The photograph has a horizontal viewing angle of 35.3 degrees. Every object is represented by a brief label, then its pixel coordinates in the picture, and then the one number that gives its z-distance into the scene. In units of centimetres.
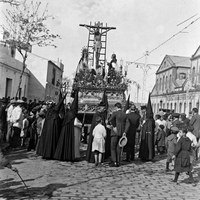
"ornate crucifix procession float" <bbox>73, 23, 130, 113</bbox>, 1281
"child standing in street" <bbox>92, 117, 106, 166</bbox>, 826
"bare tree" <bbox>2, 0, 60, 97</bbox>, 1445
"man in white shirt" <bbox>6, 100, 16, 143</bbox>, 986
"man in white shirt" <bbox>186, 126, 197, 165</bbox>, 809
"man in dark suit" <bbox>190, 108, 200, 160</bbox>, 1072
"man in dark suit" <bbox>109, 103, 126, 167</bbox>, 830
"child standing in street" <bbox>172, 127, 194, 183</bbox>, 662
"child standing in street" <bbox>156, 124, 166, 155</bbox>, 1105
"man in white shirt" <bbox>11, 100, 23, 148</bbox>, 961
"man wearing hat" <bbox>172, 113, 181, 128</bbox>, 1100
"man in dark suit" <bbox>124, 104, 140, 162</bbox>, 923
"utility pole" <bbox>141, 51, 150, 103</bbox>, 3306
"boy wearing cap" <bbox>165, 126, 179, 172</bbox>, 807
